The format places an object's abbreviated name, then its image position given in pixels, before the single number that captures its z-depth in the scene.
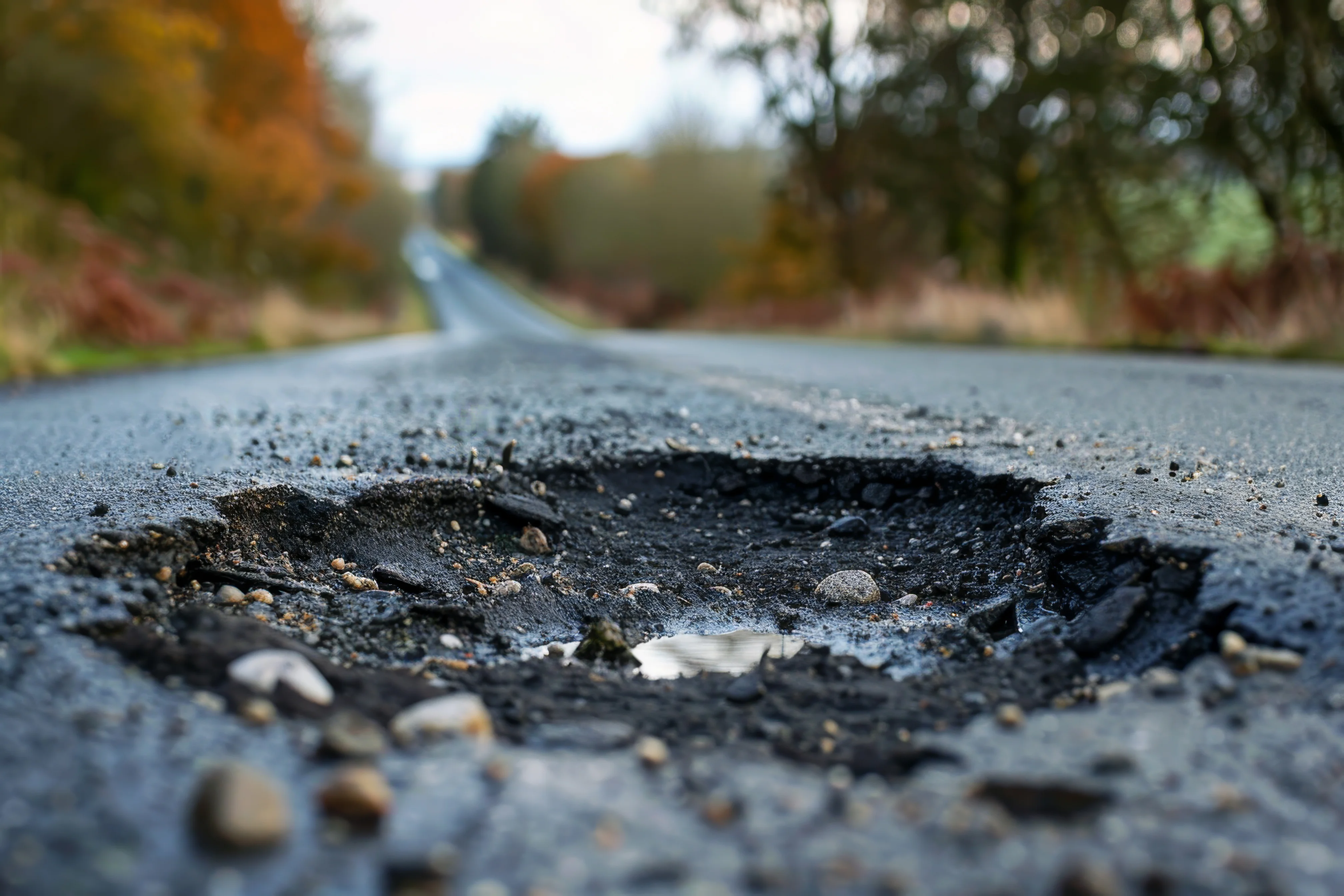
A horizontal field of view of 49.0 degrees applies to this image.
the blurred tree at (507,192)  42.46
